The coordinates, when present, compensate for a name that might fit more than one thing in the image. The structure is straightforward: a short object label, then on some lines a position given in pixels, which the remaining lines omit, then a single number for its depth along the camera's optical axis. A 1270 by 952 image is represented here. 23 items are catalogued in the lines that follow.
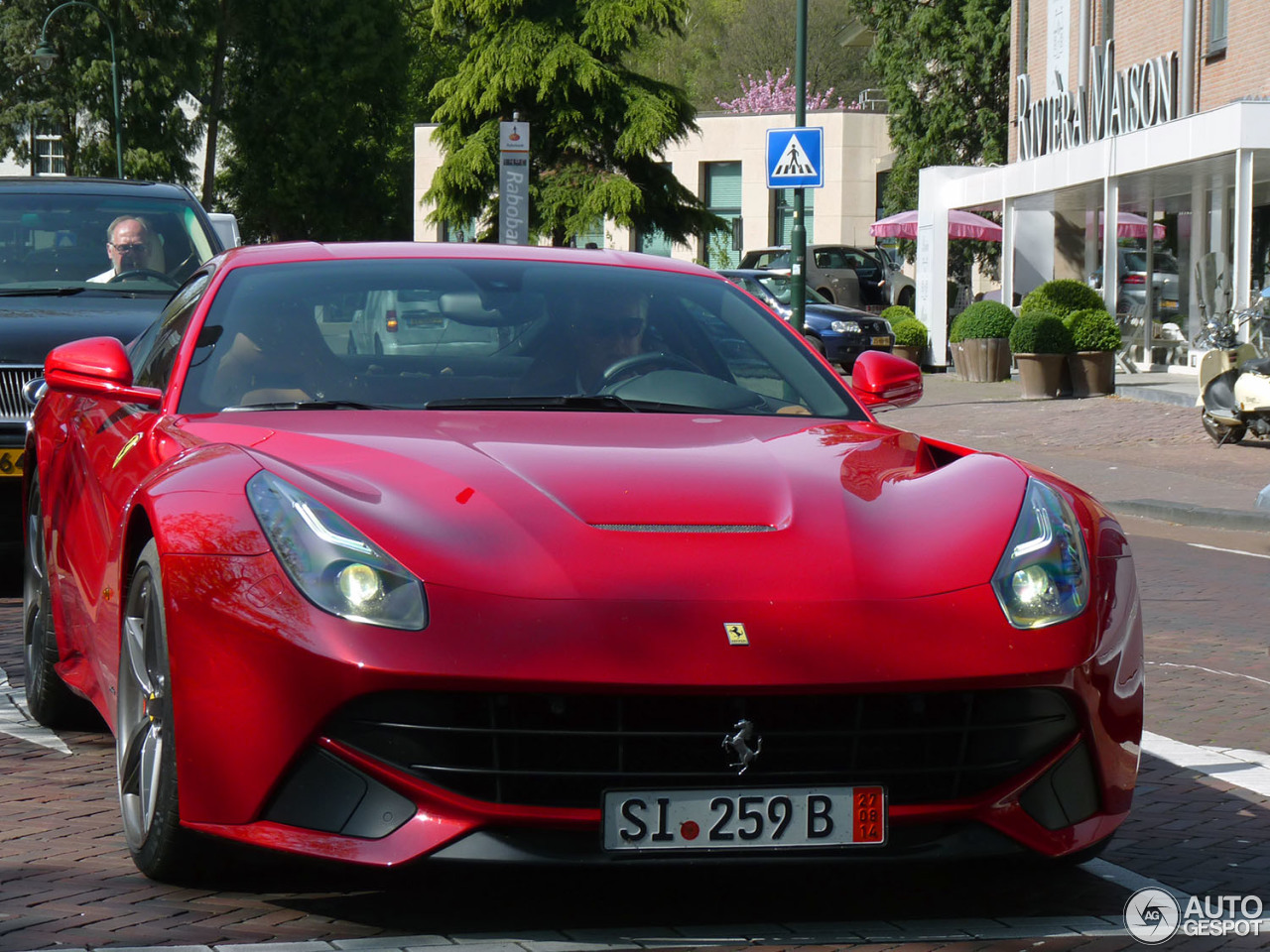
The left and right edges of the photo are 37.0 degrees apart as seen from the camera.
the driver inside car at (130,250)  9.35
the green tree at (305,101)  69.25
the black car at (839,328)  29.03
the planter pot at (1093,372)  23.03
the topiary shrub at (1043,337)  22.86
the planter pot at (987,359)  26.45
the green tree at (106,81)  64.62
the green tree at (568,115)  43.91
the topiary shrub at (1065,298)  24.03
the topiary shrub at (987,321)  26.45
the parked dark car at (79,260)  8.49
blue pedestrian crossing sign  20.41
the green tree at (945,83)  48.62
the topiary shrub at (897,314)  30.69
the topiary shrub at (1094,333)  23.03
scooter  16.05
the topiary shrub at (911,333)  29.62
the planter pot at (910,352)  29.39
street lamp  46.41
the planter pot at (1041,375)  22.81
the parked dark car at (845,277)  41.56
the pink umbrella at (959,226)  37.81
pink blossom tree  75.38
